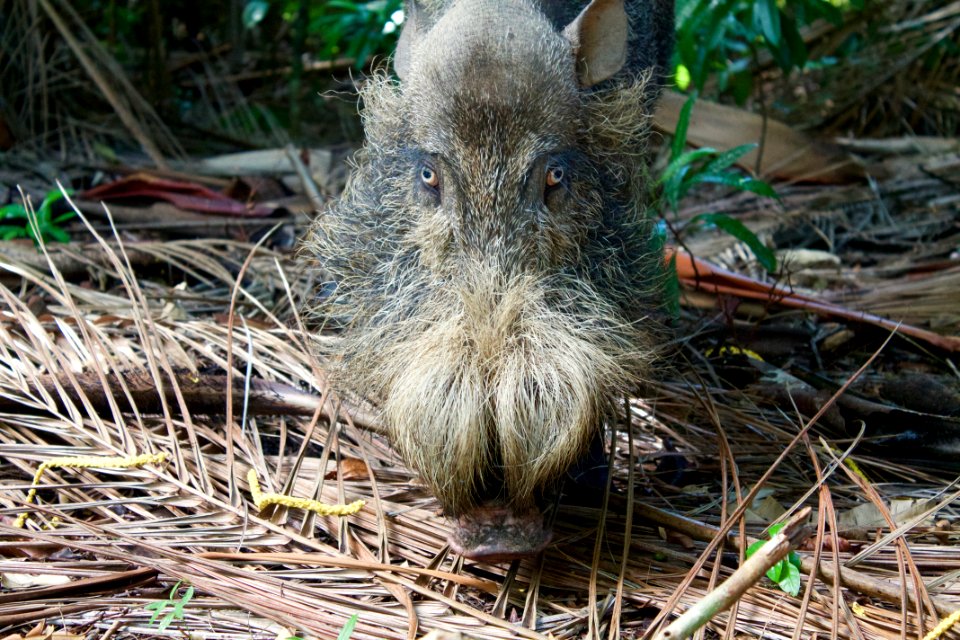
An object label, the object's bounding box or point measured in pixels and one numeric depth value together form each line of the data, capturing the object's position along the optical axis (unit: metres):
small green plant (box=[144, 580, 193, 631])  2.02
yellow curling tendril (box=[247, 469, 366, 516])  2.51
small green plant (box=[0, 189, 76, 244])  3.93
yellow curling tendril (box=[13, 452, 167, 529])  2.59
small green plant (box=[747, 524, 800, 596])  2.18
